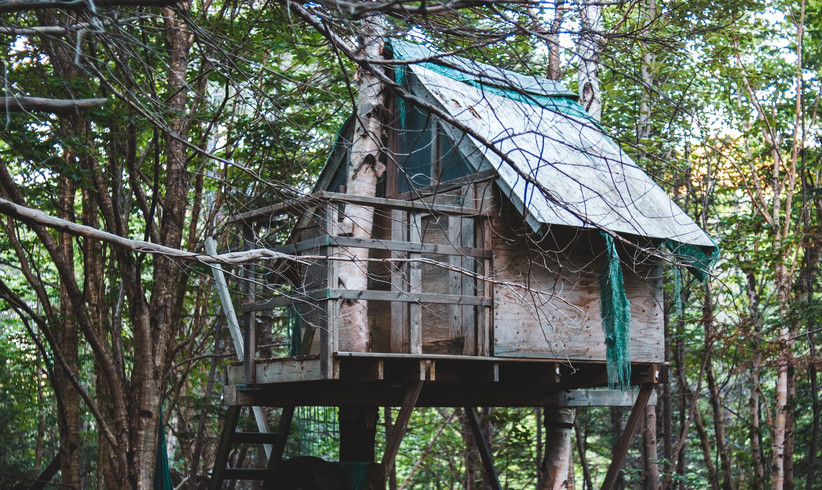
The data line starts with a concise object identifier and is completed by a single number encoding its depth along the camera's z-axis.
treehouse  7.78
